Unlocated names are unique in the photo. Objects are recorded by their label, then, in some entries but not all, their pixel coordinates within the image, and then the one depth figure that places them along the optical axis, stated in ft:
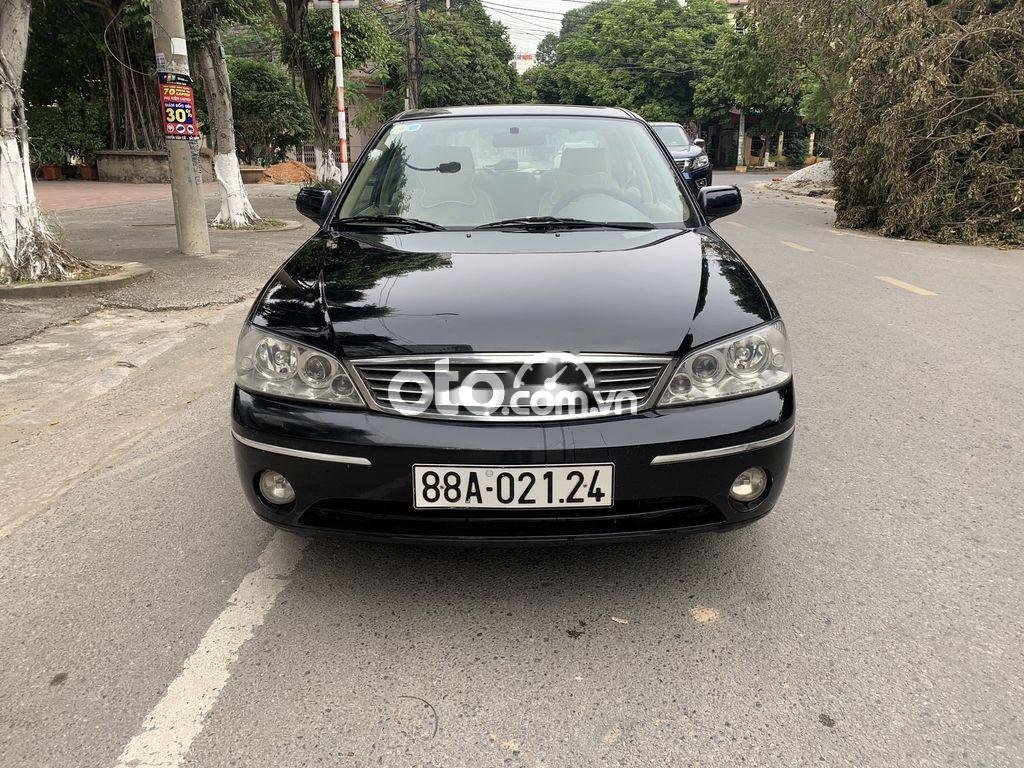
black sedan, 7.38
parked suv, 54.54
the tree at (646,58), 170.71
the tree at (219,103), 38.73
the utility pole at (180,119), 28.02
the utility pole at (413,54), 91.25
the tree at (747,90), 126.62
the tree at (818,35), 62.28
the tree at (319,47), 50.70
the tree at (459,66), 140.67
